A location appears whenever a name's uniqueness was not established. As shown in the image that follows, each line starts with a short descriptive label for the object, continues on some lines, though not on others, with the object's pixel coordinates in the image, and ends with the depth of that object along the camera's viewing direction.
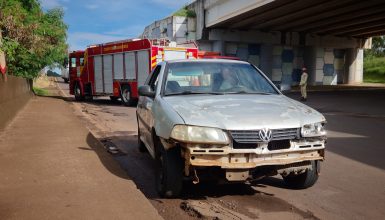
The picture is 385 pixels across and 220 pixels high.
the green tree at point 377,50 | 89.03
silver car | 4.62
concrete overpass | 28.56
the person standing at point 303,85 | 23.27
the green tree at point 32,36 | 14.20
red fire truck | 19.74
